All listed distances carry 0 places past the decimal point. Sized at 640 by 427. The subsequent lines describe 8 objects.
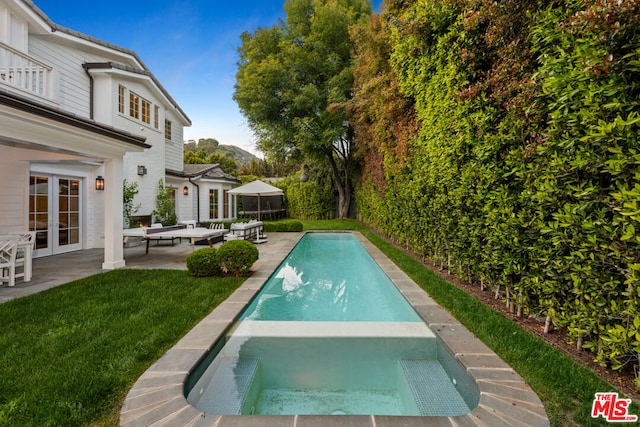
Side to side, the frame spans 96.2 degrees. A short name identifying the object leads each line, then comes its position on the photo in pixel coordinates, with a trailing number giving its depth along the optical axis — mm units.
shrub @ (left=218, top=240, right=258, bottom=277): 6109
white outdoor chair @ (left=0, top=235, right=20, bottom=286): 5296
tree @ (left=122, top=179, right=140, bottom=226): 11141
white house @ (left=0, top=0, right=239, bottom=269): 5500
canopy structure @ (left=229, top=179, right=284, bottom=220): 13781
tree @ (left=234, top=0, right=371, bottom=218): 17641
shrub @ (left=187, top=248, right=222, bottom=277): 6012
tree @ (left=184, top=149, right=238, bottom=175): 36775
